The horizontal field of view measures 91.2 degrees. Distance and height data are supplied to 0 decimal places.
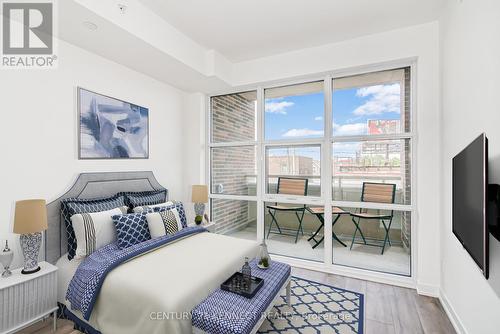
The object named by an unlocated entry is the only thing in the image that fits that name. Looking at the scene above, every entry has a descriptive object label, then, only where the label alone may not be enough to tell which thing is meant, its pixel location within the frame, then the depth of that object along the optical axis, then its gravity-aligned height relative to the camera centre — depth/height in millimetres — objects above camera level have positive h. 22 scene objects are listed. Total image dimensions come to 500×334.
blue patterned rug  2064 -1355
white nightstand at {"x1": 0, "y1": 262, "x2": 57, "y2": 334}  1775 -1008
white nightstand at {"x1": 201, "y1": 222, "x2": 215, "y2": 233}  3356 -808
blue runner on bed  1819 -818
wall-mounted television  1179 -186
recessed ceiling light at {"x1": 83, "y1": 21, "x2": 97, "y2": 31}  2139 +1261
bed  1560 -818
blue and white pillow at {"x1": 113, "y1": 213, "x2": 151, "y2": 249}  2320 -607
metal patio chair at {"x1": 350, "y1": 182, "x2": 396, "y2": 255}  2992 -376
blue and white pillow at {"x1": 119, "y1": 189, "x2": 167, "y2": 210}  2905 -382
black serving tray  1742 -883
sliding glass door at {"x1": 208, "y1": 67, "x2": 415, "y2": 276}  2982 -19
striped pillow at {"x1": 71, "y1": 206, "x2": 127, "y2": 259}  2201 -594
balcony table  3252 -652
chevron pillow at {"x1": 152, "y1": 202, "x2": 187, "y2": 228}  2842 -506
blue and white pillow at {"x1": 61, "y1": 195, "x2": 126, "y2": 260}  2299 -404
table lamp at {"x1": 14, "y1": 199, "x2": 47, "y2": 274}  1925 -476
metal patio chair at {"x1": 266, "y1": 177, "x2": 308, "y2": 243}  3506 -369
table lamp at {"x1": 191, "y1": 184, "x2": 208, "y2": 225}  3543 -444
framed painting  2650 +475
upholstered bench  1460 -923
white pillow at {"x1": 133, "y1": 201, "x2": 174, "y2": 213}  2725 -458
